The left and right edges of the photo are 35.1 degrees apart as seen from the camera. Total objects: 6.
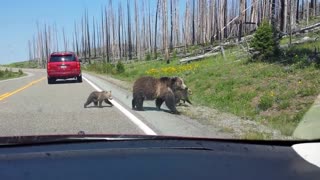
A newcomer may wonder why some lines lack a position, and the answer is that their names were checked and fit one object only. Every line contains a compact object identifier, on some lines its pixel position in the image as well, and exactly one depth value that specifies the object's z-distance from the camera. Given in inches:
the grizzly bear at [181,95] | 502.6
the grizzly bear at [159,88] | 479.8
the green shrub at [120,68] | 1648.4
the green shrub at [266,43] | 801.6
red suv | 1149.7
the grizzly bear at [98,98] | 555.2
